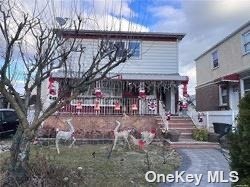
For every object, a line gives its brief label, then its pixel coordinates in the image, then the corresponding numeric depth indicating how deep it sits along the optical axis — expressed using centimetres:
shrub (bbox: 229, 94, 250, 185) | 275
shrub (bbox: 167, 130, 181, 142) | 826
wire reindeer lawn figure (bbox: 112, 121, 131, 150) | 693
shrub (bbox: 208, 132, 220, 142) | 815
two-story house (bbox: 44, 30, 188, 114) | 1117
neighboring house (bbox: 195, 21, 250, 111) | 1125
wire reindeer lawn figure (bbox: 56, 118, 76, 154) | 702
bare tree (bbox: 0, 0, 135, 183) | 361
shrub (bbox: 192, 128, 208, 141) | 863
